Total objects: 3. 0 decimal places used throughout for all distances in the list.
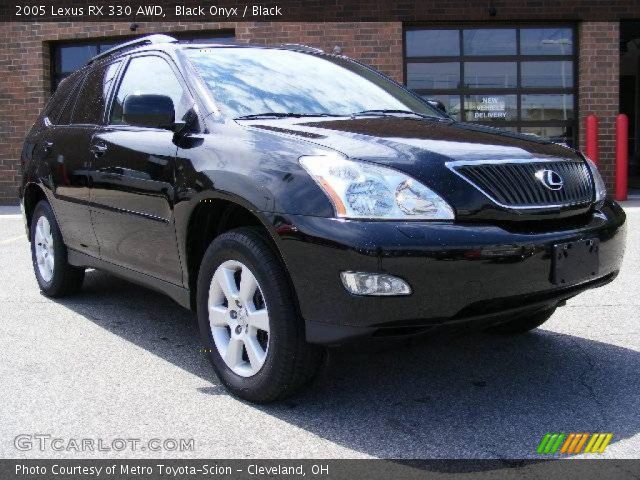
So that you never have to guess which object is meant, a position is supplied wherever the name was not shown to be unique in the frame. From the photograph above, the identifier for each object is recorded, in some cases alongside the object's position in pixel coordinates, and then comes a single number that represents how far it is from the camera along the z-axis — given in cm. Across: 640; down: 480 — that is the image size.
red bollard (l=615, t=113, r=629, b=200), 1248
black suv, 286
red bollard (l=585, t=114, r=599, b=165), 1248
